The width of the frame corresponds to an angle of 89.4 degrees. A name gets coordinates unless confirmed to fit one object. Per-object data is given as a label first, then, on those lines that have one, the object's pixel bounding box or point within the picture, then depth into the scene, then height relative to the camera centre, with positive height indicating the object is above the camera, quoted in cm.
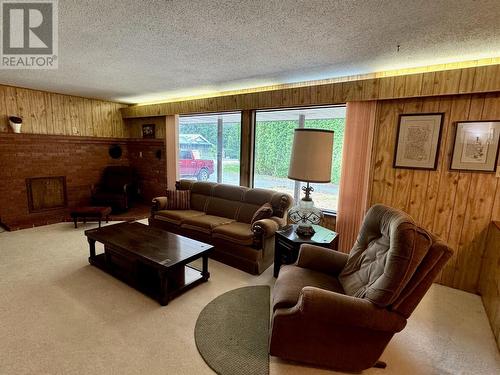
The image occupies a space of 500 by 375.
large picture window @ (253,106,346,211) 366 +13
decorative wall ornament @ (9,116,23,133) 428 +35
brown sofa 296 -96
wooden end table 251 -87
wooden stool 418 -109
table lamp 241 -1
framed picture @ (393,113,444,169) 277 +20
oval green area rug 171 -141
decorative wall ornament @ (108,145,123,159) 576 -9
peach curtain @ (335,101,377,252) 314 -19
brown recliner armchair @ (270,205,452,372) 143 -91
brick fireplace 430 -44
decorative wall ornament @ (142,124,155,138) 570 +40
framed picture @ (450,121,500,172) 250 +14
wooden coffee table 236 -104
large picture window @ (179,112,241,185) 476 +8
